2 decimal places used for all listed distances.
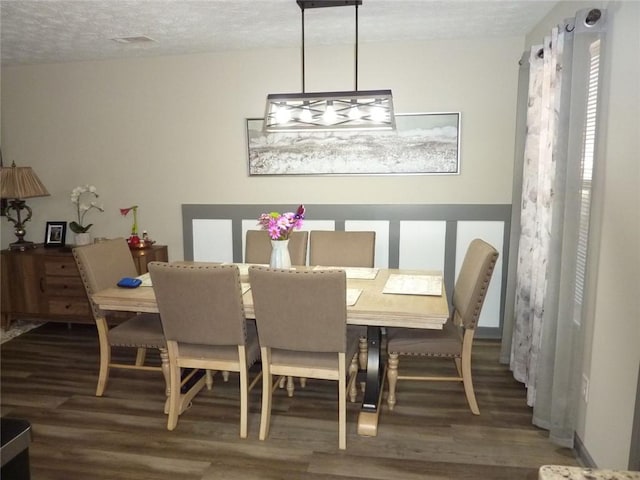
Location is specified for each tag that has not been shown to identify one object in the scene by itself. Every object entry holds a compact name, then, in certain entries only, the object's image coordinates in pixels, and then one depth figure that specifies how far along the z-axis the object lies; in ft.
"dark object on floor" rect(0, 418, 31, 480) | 2.62
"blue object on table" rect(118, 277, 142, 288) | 9.76
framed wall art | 13.00
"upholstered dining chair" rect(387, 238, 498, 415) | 8.77
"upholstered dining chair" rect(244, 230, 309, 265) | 12.19
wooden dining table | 7.82
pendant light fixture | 8.77
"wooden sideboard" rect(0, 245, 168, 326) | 14.02
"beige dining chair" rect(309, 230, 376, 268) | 11.86
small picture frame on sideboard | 15.29
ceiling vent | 12.11
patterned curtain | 8.75
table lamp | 13.96
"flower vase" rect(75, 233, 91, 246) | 14.60
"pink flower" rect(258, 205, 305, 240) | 9.43
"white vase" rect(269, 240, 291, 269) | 9.69
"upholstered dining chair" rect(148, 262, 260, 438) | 7.93
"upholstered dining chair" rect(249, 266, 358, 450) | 7.48
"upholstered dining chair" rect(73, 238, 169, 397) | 9.66
